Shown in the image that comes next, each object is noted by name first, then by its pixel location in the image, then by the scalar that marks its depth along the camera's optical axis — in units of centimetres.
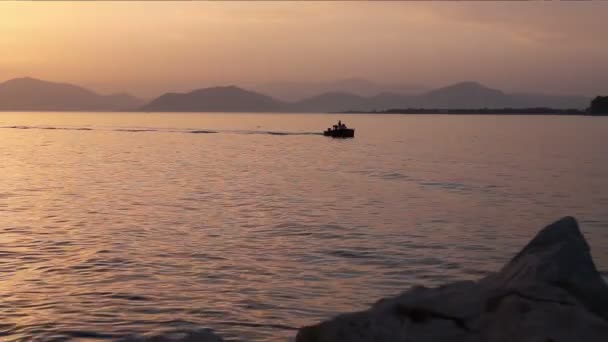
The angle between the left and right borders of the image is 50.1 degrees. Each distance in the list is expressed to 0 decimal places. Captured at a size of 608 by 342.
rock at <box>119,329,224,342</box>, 972
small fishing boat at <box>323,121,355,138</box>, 11367
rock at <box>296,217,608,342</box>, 759
